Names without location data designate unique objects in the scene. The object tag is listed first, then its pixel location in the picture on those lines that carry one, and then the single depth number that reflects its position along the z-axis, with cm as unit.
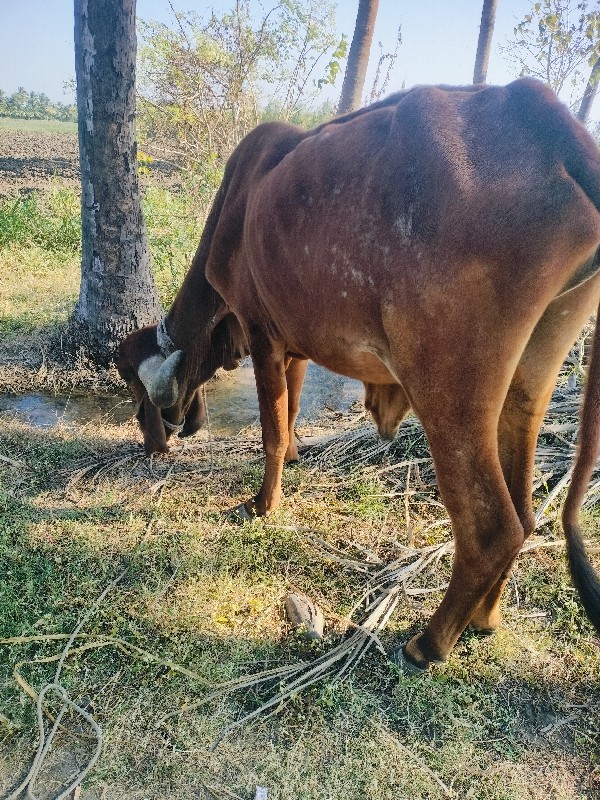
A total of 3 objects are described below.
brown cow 192
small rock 272
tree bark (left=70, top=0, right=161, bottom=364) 488
